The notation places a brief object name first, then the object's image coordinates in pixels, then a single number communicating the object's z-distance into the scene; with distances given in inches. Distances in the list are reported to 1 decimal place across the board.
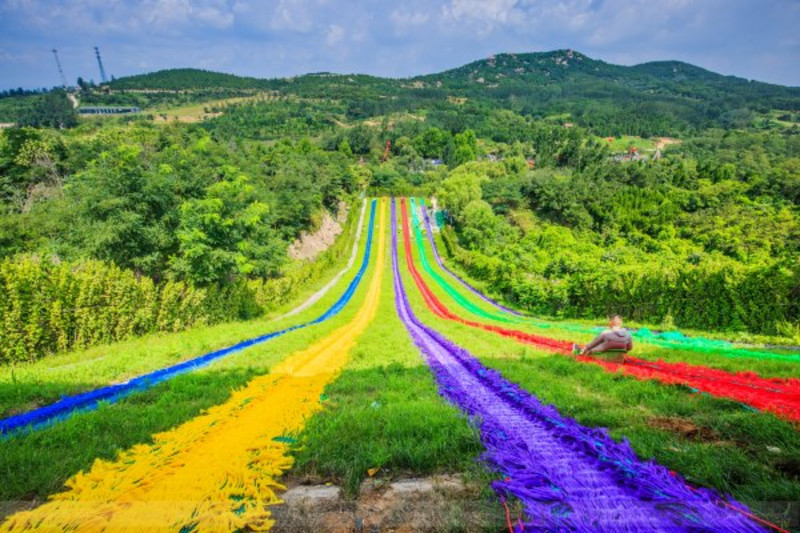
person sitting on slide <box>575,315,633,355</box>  301.6
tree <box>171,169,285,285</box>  815.1
